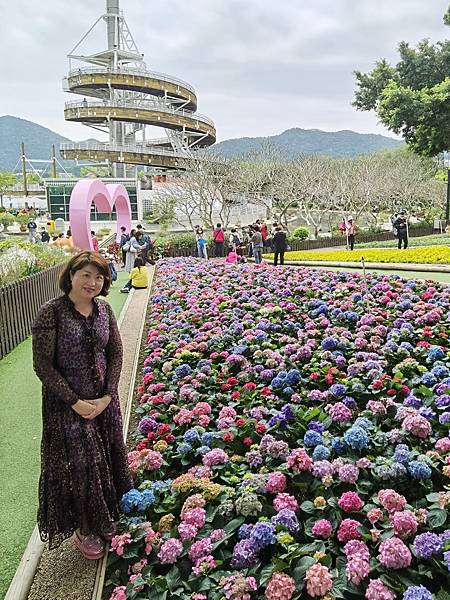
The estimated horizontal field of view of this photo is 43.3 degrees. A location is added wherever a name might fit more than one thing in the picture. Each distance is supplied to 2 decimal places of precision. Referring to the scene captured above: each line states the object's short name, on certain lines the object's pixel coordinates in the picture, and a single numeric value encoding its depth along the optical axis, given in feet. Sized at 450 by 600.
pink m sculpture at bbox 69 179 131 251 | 55.88
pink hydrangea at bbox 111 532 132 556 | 9.53
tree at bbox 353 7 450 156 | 79.61
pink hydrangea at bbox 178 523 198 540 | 8.96
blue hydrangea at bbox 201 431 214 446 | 11.94
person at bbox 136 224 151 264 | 59.13
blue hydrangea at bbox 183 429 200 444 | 12.12
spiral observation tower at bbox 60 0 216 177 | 199.41
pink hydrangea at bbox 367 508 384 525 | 8.56
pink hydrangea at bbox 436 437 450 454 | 10.19
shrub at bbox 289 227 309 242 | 98.56
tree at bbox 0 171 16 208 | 244.30
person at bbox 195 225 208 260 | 66.80
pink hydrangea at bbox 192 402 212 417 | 13.38
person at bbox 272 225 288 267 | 50.52
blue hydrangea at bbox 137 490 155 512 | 10.18
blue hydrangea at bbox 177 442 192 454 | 11.82
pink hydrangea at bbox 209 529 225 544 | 8.88
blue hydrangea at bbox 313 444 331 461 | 10.33
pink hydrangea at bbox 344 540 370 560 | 7.86
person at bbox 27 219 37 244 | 104.53
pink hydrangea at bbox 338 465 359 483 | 9.55
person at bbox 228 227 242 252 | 69.33
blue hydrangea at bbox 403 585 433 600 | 6.95
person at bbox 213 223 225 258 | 70.38
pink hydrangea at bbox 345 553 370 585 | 7.59
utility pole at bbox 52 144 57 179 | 239.15
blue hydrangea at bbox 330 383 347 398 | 13.09
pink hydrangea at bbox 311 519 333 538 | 8.54
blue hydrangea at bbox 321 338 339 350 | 16.42
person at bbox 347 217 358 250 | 79.00
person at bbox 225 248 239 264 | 50.83
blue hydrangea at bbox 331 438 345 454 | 10.64
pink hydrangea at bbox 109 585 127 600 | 8.46
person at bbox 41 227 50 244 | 97.34
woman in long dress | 9.57
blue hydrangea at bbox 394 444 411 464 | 9.78
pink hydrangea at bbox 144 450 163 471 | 11.38
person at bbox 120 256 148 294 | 41.96
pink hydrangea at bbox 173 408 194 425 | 13.16
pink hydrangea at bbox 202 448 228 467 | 10.98
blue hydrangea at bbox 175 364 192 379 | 16.55
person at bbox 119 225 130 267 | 64.97
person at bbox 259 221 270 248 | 70.90
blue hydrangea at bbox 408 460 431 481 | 9.36
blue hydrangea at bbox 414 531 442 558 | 7.68
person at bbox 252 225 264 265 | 54.19
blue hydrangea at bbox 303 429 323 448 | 10.88
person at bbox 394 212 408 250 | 63.26
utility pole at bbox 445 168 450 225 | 108.85
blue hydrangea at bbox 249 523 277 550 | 8.38
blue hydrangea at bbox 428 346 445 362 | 14.75
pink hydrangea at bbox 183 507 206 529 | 9.25
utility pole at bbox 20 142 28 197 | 253.36
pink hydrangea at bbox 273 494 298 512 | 9.18
